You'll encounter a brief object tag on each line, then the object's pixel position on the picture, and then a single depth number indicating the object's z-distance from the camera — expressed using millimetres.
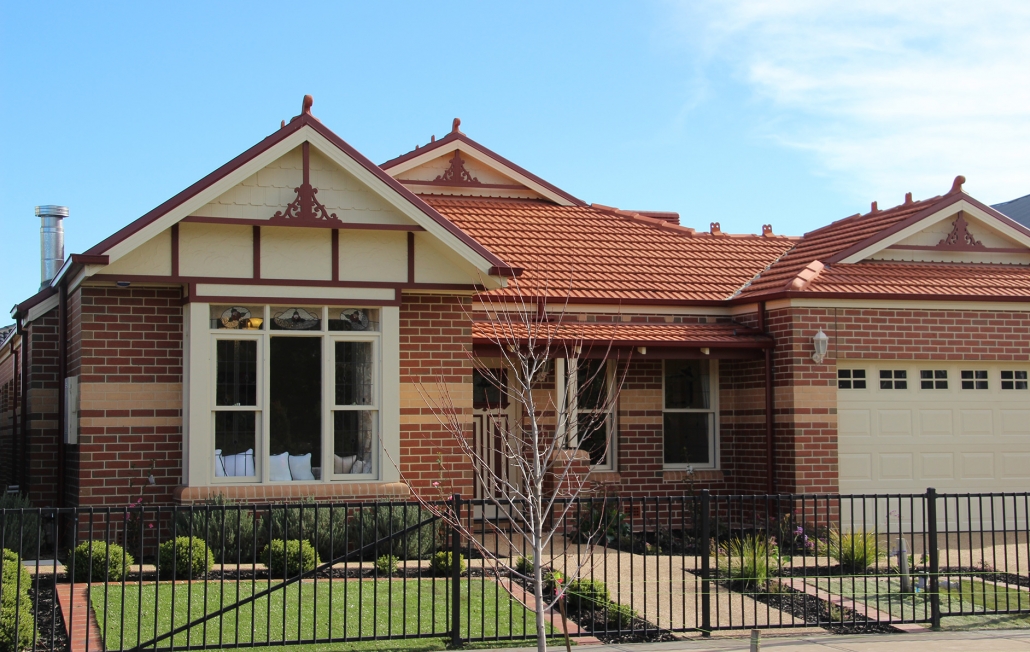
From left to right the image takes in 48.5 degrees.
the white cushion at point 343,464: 13977
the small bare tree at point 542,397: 14539
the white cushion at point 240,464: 13562
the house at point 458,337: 13414
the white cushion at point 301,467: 13844
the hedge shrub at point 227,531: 12531
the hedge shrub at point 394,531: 13195
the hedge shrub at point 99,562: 11164
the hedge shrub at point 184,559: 11375
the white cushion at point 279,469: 13734
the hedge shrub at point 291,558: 11617
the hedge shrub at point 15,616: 8547
